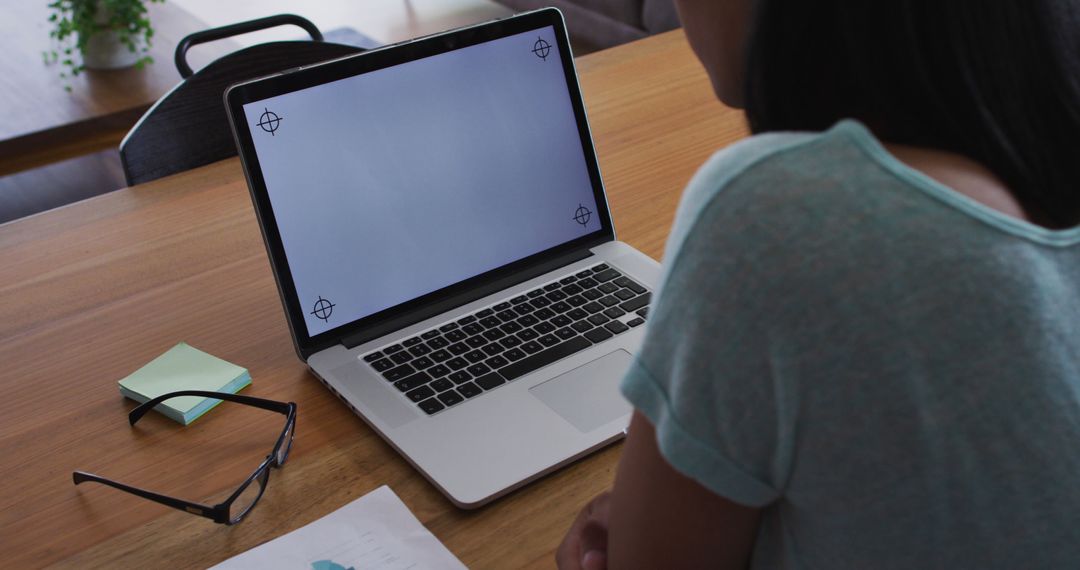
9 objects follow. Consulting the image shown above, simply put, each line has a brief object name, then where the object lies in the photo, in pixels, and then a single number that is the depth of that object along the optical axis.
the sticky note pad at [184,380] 0.94
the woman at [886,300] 0.47
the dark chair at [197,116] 1.46
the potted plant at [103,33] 2.51
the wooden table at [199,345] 0.81
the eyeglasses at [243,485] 0.80
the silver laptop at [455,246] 0.91
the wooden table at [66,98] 2.14
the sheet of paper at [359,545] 0.77
